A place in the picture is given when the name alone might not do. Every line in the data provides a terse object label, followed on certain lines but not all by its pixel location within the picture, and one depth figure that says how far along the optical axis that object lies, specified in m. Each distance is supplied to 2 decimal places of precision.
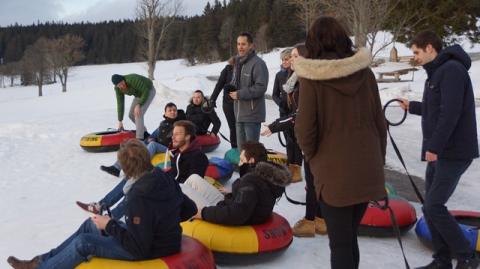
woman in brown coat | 2.72
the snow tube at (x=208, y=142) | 8.98
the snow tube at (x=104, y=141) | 9.14
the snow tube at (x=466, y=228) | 4.14
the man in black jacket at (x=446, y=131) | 3.49
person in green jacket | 8.62
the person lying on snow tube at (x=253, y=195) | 4.04
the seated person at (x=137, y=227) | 3.30
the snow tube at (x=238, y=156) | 7.08
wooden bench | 24.12
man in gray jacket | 6.02
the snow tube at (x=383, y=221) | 4.71
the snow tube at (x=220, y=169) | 6.73
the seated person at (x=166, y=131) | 7.23
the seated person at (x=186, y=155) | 5.45
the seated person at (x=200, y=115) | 8.72
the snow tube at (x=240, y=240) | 4.04
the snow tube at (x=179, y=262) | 3.35
